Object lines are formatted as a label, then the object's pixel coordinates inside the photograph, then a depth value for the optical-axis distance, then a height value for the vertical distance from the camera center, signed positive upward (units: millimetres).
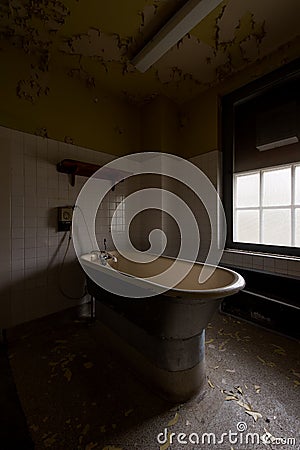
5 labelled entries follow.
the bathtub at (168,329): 1212 -667
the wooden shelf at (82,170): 2087 +583
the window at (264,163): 1967 +638
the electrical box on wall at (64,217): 2143 +69
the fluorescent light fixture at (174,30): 1464 +1534
